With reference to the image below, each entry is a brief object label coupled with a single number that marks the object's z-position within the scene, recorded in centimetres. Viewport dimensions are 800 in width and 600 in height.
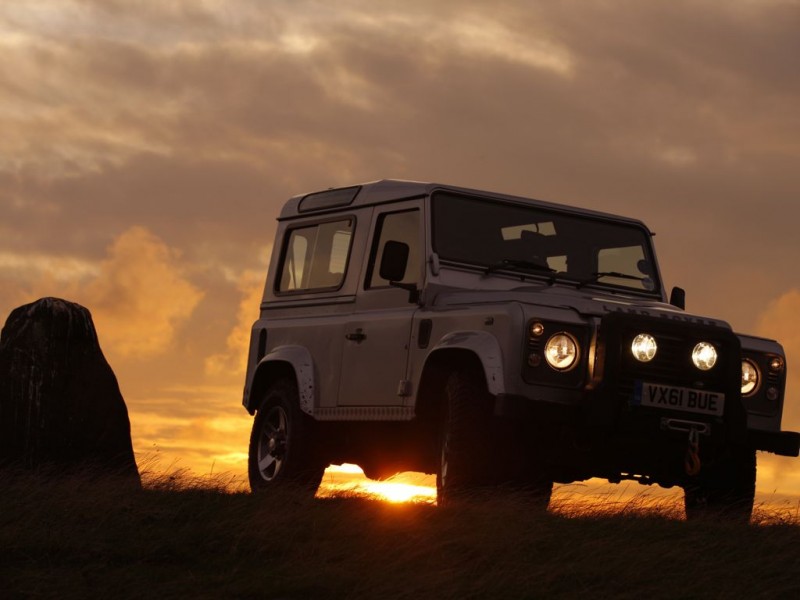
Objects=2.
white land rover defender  1050
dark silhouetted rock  1574
